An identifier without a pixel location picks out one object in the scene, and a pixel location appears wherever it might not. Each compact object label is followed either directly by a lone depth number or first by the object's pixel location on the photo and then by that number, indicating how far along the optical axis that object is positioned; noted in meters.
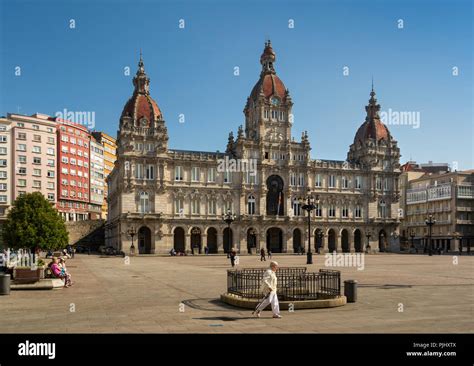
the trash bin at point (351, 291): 19.83
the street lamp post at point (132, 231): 77.41
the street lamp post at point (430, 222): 73.41
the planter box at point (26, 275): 25.48
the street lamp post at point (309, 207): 48.85
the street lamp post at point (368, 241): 98.01
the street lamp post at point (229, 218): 56.61
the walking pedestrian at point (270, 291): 16.35
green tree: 52.97
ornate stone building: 84.50
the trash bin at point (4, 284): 23.13
